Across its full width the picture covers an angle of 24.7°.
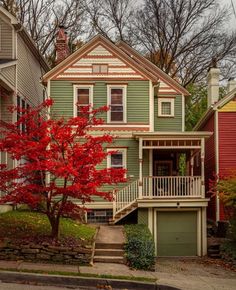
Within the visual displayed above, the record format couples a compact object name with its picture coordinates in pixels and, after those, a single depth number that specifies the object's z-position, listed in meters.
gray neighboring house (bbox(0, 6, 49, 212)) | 20.90
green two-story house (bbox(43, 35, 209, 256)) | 23.09
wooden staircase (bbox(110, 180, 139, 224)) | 23.11
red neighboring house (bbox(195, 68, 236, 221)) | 26.05
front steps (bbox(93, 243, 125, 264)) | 17.09
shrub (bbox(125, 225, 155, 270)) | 16.84
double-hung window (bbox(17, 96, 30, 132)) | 22.47
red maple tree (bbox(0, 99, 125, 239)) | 15.51
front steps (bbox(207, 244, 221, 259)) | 22.61
